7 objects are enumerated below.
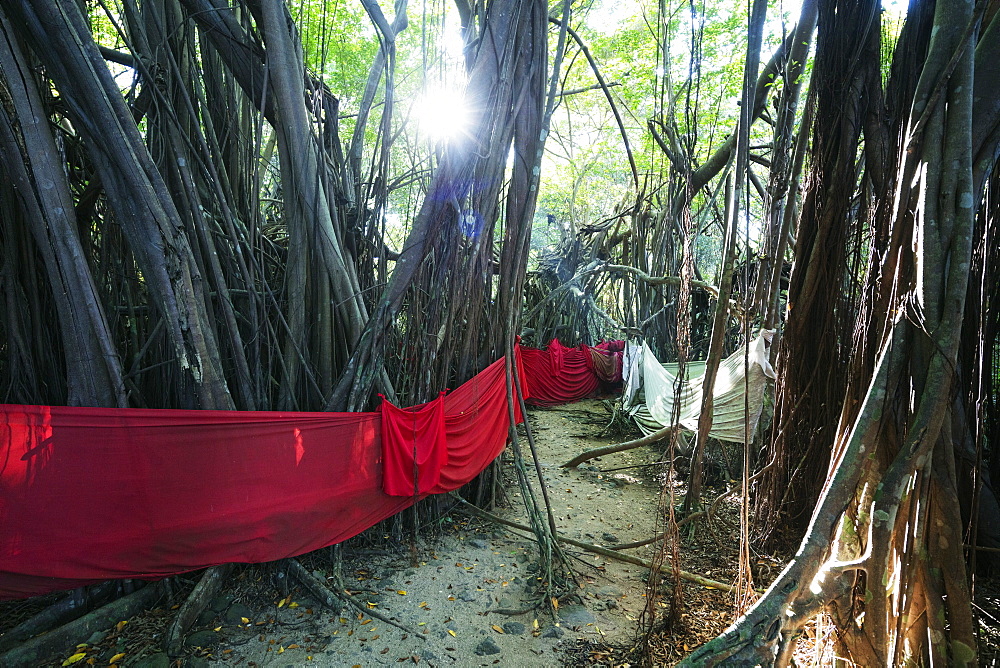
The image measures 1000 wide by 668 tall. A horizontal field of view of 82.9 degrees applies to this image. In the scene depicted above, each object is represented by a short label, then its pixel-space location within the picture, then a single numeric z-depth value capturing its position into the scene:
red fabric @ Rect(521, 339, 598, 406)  7.63
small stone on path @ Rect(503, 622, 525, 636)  2.52
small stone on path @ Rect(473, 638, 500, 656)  2.37
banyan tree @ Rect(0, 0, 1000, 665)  1.59
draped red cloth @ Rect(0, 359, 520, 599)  2.15
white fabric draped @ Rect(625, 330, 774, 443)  3.68
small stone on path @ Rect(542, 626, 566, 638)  2.48
